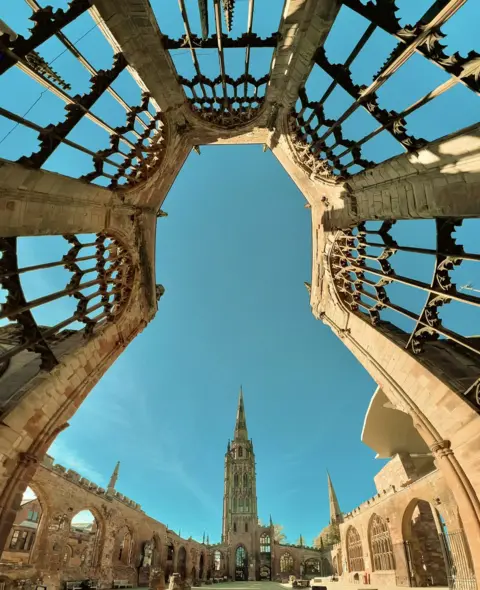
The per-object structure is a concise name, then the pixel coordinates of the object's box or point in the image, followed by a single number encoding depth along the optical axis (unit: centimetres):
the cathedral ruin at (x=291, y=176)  516
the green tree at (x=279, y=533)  8002
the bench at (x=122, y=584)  2278
